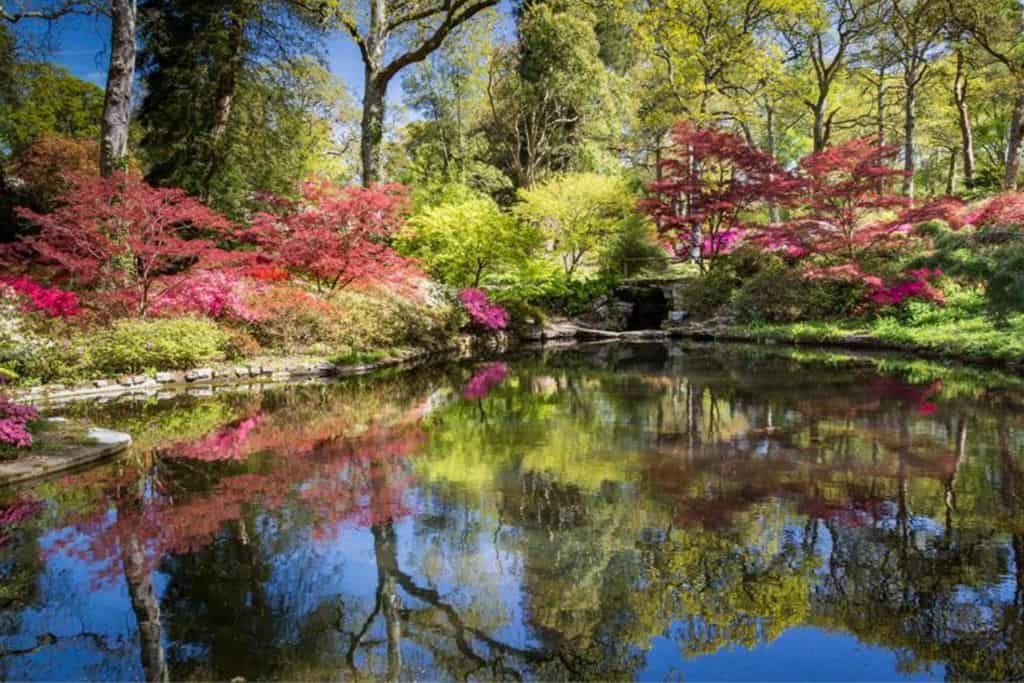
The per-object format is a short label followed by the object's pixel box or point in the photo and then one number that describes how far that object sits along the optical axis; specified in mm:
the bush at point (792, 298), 16906
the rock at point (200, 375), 10883
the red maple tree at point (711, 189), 17922
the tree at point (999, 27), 15727
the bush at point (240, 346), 11945
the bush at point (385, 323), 13695
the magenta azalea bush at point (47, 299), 10188
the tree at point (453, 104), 26328
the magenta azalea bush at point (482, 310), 17047
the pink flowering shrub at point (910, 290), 15352
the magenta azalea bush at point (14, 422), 5430
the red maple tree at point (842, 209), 16406
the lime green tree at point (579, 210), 19453
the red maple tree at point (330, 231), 12664
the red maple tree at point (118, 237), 10133
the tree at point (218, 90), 16312
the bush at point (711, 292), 19141
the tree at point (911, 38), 18734
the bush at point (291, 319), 12508
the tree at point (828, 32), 21172
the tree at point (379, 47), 14602
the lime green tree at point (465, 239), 17016
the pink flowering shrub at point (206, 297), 11367
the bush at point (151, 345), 10195
